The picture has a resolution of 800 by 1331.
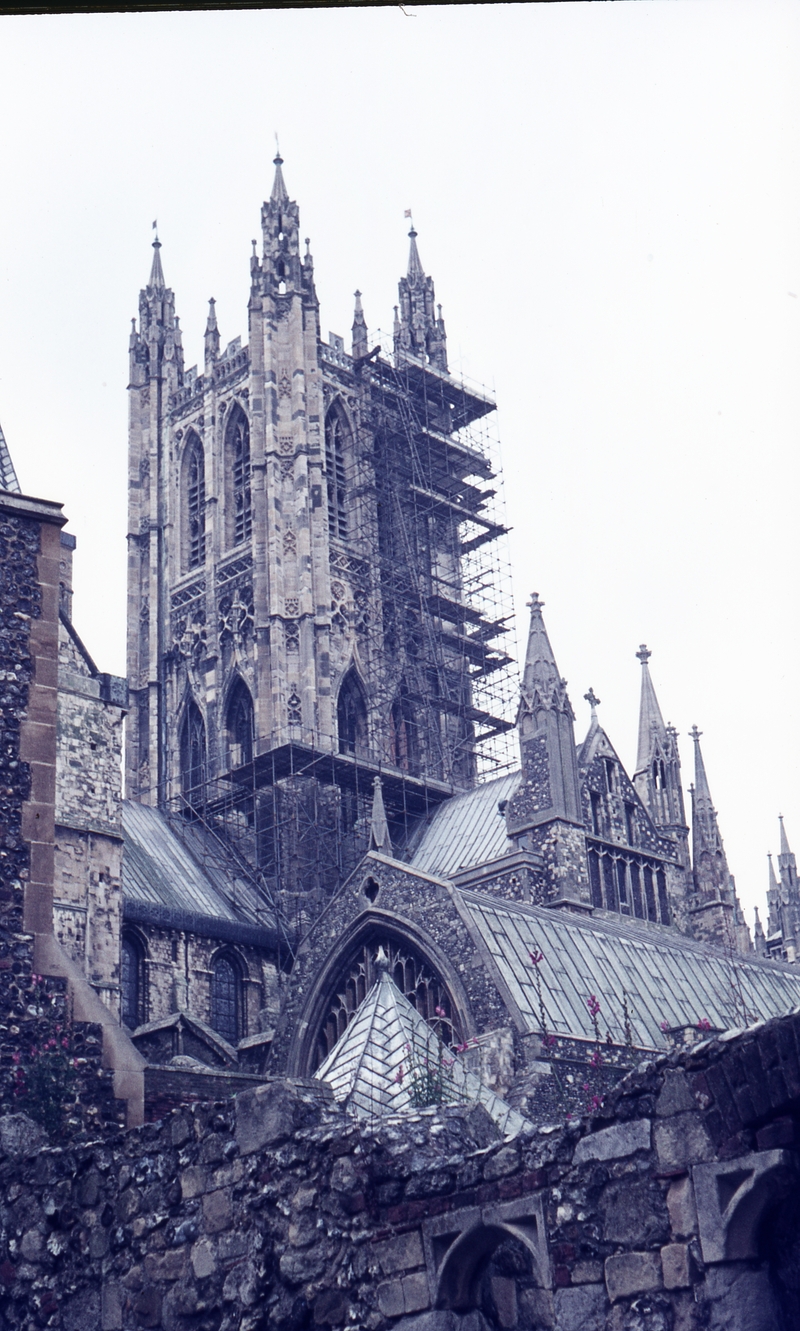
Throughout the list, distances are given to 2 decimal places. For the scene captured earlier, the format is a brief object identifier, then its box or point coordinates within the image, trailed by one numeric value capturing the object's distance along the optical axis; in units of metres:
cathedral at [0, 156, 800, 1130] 26.69
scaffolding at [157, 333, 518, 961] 42.75
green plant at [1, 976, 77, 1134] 11.69
